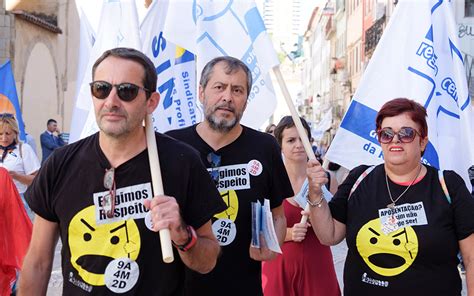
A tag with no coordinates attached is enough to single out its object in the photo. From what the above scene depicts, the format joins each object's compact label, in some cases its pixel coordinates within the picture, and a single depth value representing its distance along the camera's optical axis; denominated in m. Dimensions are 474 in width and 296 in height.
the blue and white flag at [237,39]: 4.98
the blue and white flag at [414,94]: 4.80
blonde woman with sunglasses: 7.28
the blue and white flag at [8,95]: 8.11
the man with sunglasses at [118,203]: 2.74
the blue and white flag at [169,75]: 5.95
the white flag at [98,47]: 4.99
